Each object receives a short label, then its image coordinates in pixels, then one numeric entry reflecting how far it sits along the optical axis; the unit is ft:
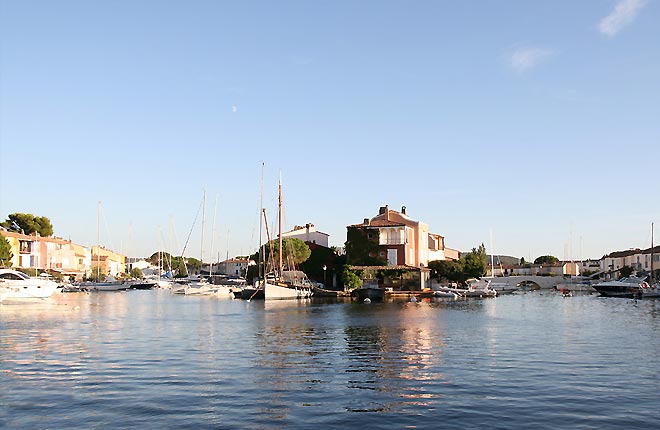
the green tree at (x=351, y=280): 320.09
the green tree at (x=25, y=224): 435.53
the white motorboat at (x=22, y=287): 226.58
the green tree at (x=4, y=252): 311.68
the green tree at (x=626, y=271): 475.72
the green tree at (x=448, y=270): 366.63
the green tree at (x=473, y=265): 376.07
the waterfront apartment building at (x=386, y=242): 336.49
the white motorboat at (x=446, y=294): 303.68
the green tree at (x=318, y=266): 363.35
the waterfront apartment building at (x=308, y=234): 407.44
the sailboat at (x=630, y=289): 292.92
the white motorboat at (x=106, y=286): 383.16
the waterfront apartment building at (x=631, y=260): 442.71
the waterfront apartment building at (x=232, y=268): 635.62
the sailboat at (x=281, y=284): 265.62
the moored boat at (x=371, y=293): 283.59
